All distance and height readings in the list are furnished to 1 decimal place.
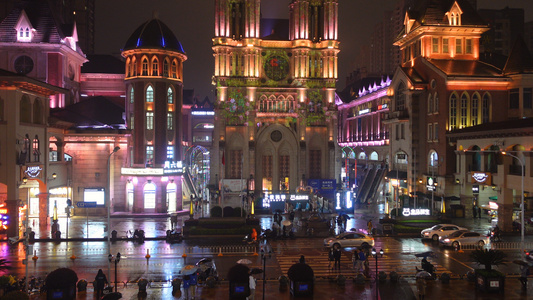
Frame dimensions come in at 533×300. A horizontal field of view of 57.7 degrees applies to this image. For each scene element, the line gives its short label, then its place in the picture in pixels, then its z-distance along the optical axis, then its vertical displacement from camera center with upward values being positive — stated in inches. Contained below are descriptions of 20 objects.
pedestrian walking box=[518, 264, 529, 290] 1095.0 -285.6
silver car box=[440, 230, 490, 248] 1546.5 -284.2
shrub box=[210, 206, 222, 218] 2023.9 -255.4
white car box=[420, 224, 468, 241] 1652.3 -277.9
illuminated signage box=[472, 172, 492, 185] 1942.7 -111.0
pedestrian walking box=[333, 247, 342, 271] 1289.4 -283.8
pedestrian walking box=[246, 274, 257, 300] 1032.8 -287.1
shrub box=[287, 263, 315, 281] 1047.0 -265.2
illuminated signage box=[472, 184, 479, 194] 2103.8 -168.1
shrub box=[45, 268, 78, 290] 990.4 -262.5
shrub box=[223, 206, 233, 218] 2006.6 -252.8
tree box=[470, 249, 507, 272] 1114.1 -248.0
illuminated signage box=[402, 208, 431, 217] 2014.0 -256.1
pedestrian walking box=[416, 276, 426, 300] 1008.9 -286.5
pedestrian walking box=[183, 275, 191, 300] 1067.9 -291.6
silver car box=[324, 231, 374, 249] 1550.2 -288.4
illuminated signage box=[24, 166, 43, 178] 1804.9 -74.1
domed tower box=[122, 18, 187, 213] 2369.6 +186.5
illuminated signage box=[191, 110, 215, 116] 4419.3 +348.2
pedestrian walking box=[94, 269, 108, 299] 1064.2 -289.7
